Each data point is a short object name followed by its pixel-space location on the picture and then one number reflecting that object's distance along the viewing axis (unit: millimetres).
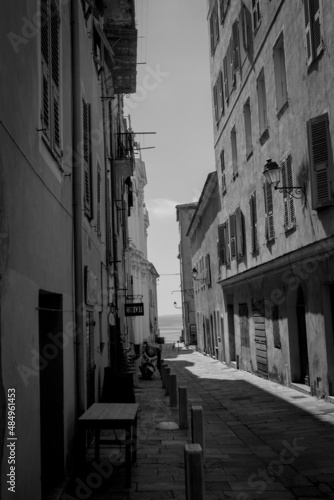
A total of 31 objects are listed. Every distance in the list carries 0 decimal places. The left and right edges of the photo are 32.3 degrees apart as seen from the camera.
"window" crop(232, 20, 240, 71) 20703
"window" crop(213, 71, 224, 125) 24827
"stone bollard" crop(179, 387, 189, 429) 10732
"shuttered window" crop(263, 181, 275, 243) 16781
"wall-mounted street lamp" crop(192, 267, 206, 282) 39375
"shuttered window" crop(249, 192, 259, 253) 19191
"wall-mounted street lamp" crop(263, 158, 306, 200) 13986
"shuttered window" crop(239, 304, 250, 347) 21562
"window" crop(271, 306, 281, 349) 17000
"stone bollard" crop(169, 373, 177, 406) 13875
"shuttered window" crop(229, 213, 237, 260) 22766
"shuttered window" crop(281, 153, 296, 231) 14617
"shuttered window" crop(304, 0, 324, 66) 12188
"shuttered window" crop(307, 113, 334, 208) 12062
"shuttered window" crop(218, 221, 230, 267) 24703
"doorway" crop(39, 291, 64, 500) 6562
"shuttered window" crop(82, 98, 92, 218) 9859
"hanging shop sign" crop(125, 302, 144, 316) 21578
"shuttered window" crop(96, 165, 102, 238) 12305
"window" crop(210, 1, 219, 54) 25502
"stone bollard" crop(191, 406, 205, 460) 7961
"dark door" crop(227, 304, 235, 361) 25344
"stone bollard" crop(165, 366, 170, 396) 16294
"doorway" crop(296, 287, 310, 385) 15414
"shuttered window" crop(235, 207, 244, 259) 21078
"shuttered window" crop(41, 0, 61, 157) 5925
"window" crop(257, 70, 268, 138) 17859
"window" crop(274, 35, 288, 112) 15591
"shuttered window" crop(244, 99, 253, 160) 19844
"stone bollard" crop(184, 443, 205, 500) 4695
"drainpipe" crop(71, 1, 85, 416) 8141
